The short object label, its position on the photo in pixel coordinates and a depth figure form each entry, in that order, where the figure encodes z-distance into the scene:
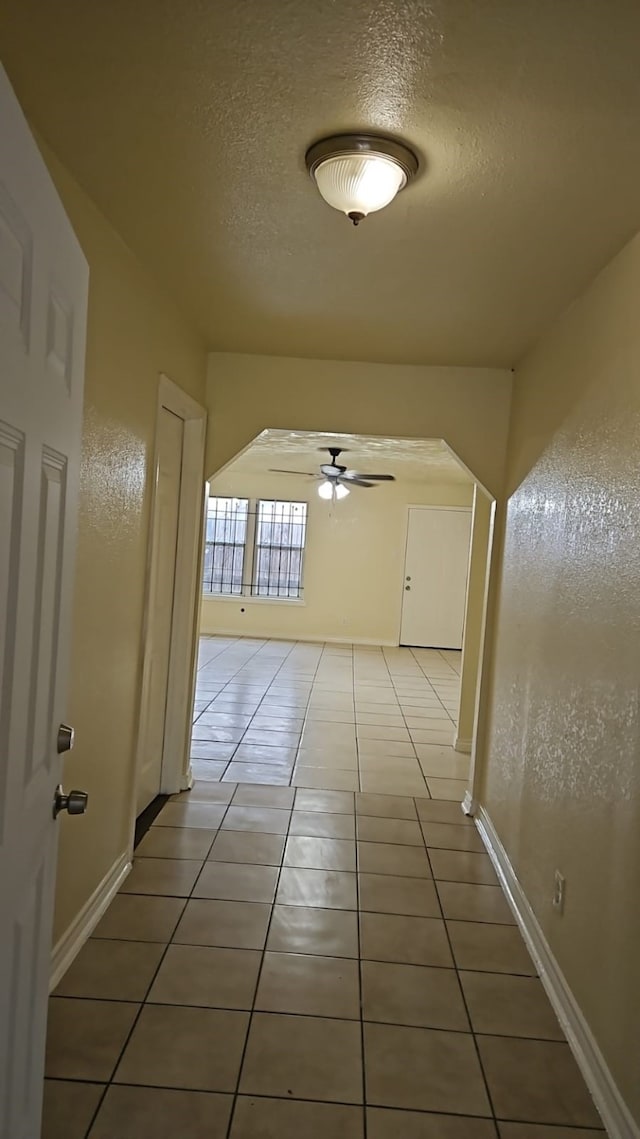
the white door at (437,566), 9.91
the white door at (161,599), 3.51
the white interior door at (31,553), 1.03
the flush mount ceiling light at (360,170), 1.76
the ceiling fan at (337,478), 7.49
